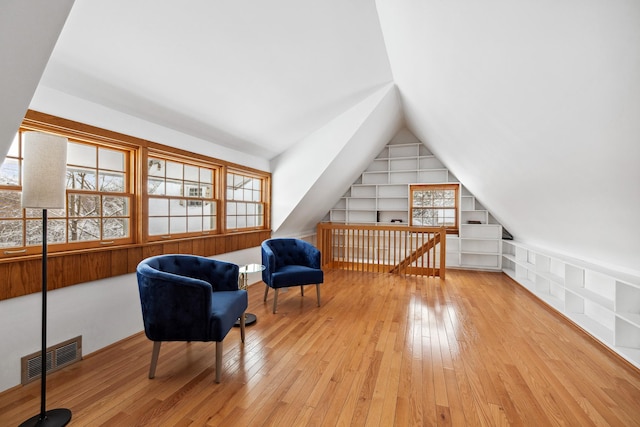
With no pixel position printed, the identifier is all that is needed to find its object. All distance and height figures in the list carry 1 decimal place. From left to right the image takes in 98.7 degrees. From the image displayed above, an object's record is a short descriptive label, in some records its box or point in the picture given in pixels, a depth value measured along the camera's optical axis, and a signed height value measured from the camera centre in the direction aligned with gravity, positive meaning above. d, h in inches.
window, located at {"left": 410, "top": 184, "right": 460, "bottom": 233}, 238.8 +6.4
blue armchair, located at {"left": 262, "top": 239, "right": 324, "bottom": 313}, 131.4 -27.6
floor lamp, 58.1 +6.2
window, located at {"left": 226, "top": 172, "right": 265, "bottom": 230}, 164.6 +7.0
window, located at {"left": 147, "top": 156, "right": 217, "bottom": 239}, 119.7 +6.8
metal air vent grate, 74.0 -42.1
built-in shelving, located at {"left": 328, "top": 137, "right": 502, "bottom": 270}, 225.9 +8.7
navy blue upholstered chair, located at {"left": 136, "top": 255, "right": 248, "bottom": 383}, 75.3 -27.4
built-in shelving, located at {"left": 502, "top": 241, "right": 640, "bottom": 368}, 91.0 -33.5
